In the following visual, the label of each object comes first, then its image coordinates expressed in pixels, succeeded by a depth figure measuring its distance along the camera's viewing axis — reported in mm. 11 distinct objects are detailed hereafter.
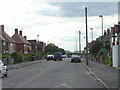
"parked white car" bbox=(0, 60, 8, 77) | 18678
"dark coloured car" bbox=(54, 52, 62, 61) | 58112
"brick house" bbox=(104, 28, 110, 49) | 73600
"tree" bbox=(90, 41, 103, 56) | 55344
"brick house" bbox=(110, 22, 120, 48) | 37531
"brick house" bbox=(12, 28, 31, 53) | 86562
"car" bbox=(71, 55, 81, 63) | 48516
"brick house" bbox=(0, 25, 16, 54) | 67412
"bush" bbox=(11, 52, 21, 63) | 43050
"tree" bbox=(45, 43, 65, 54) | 125800
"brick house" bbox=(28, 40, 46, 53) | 113500
